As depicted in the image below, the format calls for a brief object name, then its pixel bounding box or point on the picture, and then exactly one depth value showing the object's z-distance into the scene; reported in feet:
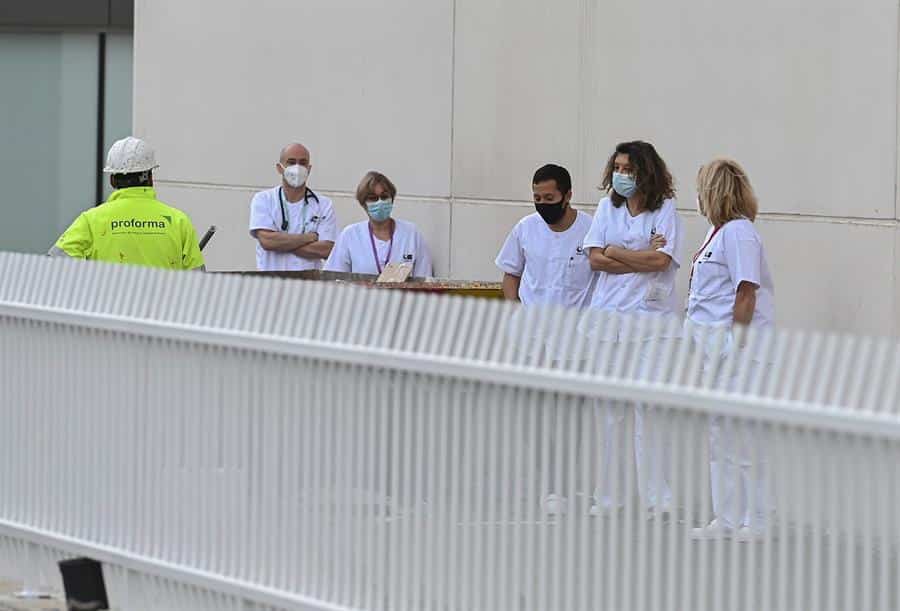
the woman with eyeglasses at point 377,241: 81.97
